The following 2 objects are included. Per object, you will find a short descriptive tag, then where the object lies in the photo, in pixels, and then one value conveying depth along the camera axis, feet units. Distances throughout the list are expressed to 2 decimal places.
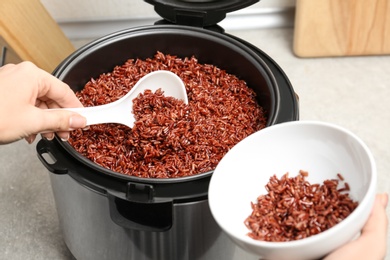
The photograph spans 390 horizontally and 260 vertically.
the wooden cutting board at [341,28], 4.46
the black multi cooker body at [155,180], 3.16
